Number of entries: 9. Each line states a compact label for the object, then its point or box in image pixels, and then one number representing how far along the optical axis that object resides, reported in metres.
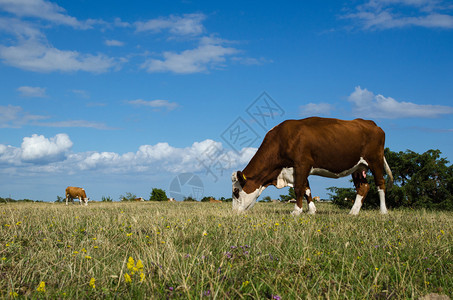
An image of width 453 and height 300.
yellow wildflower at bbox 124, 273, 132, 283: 2.98
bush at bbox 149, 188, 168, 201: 26.91
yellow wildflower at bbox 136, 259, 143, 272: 3.08
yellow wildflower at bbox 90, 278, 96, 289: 3.10
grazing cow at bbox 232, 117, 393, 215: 10.27
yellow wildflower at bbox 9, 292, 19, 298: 3.02
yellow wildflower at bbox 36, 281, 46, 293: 3.00
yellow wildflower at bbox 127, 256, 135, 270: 3.10
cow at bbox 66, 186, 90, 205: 32.00
